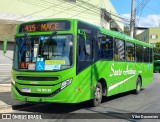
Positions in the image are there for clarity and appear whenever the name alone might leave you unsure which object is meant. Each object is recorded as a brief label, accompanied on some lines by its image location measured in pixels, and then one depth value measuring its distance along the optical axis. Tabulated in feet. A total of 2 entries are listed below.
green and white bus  19.12
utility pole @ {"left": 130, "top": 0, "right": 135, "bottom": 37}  52.27
